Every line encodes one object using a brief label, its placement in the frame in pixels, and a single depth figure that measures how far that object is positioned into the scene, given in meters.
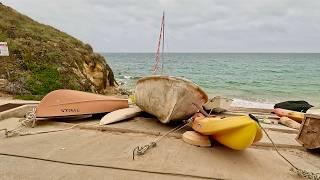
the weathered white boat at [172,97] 3.45
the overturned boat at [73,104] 4.04
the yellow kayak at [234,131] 2.85
